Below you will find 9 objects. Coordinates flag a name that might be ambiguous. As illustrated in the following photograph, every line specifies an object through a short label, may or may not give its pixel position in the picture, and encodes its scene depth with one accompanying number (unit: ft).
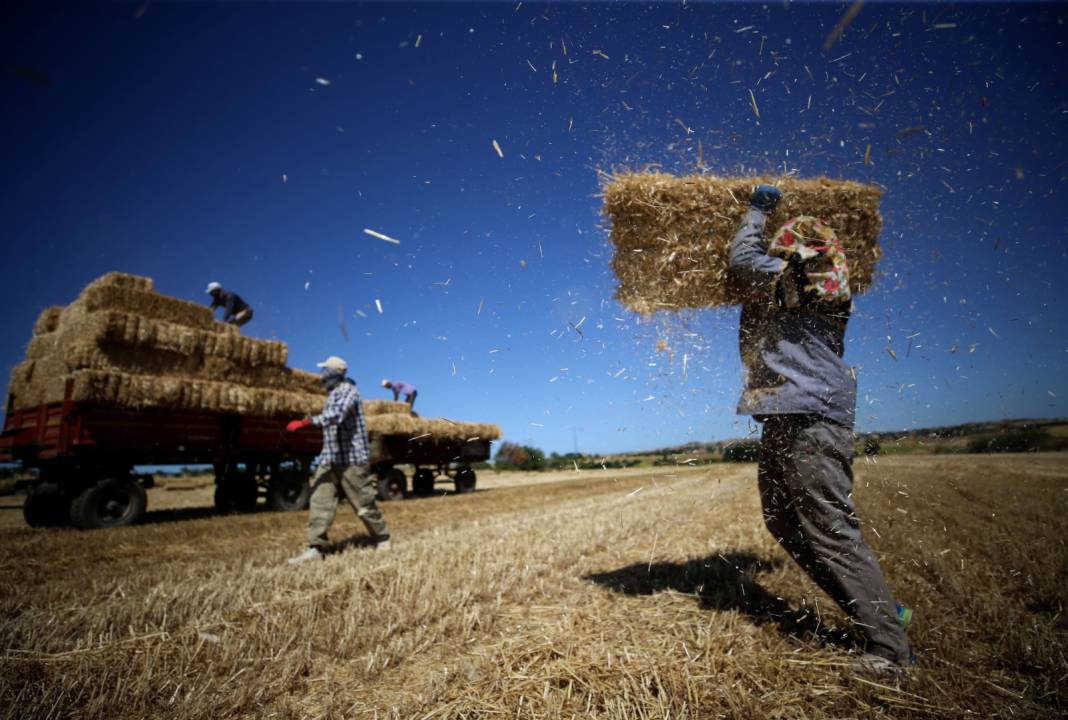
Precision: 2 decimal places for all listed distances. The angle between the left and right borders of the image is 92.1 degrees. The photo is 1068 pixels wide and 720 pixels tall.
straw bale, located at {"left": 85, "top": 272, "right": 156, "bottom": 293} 26.03
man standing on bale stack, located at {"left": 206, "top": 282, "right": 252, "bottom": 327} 33.27
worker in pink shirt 44.98
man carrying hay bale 7.77
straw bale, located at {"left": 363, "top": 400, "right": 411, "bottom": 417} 42.01
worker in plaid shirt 17.01
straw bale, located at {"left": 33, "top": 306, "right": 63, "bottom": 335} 27.96
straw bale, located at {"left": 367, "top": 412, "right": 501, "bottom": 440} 39.19
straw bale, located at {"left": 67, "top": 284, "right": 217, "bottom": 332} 25.55
